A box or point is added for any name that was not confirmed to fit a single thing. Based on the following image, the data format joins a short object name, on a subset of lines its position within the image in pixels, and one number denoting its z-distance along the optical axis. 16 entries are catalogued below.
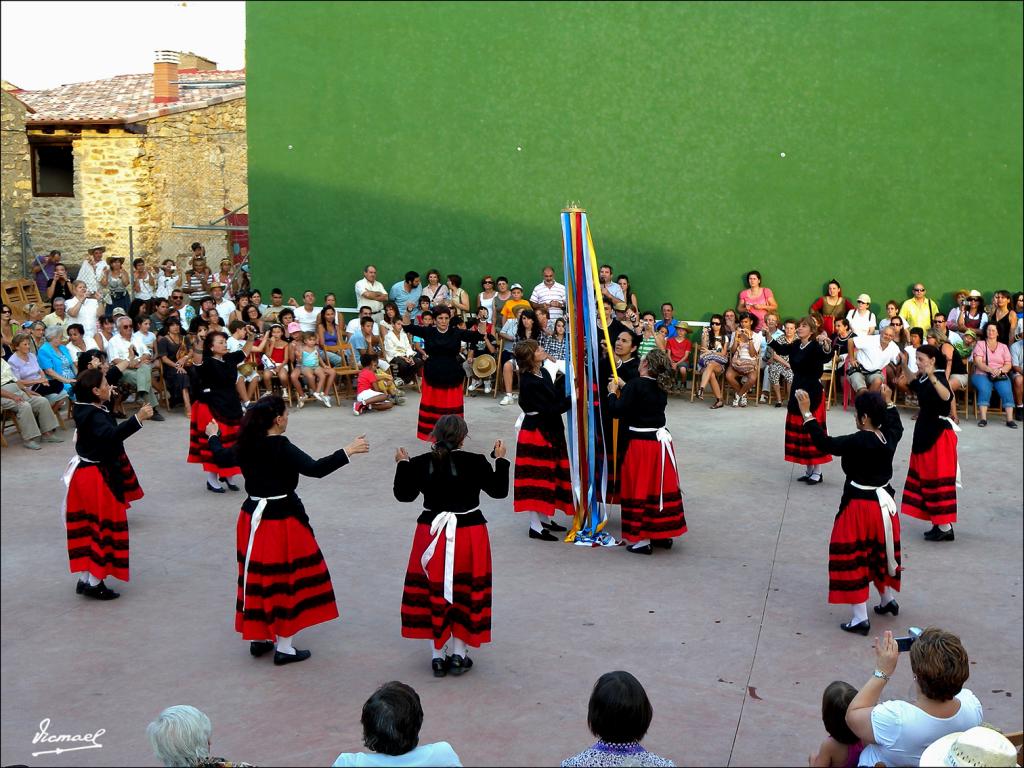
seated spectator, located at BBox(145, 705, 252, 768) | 2.35
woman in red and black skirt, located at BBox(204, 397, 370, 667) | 4.23
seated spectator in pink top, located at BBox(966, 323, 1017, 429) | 7.72
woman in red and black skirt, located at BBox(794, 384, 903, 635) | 4.64
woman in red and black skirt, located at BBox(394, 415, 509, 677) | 4.18
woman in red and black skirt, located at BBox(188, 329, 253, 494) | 6.07
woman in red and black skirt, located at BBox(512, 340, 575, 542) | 5.93
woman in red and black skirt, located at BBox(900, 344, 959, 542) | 5.87
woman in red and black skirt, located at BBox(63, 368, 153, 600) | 4.92
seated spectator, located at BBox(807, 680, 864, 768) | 2.73
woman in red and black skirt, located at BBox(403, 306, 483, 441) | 6.55
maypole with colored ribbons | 5.41
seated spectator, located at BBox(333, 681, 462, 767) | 2.40
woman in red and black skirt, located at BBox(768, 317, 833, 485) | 6.39
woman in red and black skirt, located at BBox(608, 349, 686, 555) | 5.43
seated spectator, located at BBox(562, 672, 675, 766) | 2.38
